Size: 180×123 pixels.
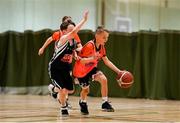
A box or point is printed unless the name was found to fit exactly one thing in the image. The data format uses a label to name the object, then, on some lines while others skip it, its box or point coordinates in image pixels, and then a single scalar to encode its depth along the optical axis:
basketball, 9.82
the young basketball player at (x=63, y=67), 9.25
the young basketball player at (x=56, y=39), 9.84
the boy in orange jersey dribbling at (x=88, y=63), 9.87
